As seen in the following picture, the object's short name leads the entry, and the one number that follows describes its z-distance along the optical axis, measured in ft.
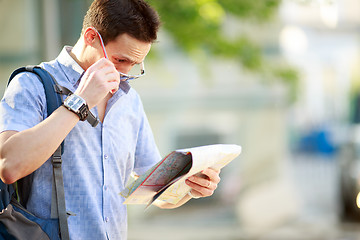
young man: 9.48
